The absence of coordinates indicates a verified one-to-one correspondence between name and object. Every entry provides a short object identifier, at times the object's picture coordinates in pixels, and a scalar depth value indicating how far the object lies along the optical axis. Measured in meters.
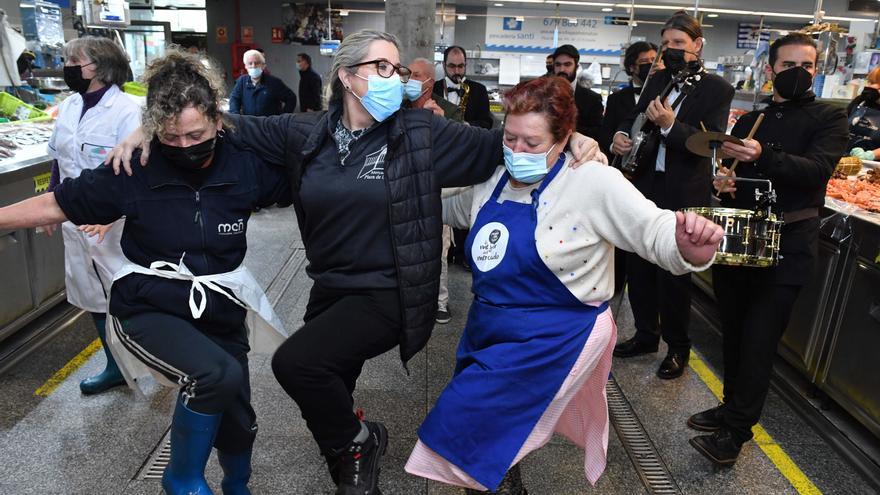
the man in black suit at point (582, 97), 5.40
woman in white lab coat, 3.17
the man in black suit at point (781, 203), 2.66
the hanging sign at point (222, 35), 18.11
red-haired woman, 2.12
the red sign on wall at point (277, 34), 18.16
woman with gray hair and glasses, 2.28
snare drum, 2.31
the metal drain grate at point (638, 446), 2.83
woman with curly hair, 2.10
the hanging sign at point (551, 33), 15.41
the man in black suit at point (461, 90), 5.69
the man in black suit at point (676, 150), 3.45
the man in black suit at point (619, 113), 4.36
